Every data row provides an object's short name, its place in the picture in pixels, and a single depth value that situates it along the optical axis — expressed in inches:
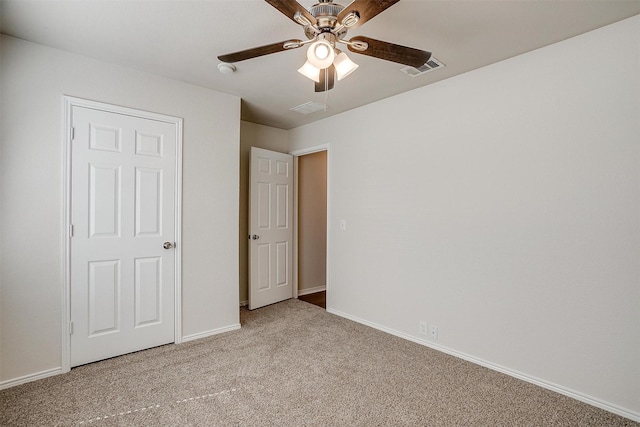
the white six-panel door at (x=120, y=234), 98.1
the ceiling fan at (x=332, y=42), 56.1
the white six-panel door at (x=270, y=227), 156.8
